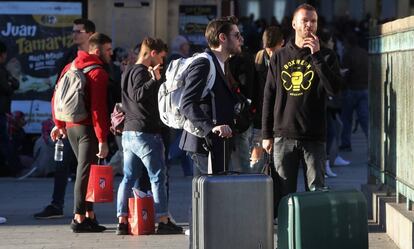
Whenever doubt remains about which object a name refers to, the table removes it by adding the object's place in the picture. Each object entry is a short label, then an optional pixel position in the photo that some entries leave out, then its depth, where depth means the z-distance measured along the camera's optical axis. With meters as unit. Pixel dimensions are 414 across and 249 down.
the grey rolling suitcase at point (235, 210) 13.35
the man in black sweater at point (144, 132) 17.73
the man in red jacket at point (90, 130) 18.16
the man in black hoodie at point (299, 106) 15.24
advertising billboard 28.85
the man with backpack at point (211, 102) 15.03
